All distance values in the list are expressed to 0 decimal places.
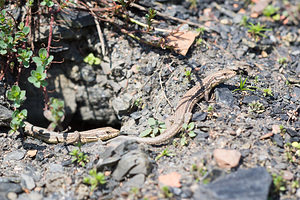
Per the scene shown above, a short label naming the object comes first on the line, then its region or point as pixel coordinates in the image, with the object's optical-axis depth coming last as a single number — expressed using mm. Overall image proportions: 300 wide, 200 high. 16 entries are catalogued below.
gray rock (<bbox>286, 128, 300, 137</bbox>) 4141
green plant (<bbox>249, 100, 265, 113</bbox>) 4492
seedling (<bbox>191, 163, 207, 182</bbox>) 3666
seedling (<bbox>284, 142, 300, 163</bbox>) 3914
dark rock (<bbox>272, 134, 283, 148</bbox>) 4032
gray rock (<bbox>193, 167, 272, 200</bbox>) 3293
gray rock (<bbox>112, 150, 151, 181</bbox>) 3779
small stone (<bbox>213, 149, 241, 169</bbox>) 3664
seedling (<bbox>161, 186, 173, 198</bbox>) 3465
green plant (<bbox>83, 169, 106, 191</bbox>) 3654
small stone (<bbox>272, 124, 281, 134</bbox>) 4164
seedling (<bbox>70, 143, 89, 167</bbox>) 4031
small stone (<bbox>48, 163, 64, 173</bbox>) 4065
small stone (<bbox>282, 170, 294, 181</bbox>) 3643
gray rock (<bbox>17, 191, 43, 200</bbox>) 3721
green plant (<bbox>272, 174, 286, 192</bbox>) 3482
